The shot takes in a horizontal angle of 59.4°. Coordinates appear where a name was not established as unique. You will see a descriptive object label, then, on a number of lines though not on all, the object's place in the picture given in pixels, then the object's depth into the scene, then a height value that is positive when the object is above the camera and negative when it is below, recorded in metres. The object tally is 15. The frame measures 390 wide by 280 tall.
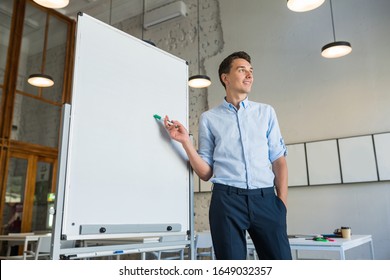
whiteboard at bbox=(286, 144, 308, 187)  4.84 +0.67
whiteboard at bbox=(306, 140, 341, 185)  4.61 +0.69
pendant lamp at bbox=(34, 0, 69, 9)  3.30 +2.03
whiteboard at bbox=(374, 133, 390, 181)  4.26 +0.72
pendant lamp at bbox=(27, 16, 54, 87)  5.25 +2.06
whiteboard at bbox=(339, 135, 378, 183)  4.36 +0.69
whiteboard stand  1.17 -0.08
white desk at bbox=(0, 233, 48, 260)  3.85 -0.25
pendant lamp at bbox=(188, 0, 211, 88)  4.64 +1.79
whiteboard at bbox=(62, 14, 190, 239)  1.26 +0.29
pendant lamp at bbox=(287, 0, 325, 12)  3.18 +1.93
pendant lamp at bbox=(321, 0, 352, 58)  3.89 +1.85
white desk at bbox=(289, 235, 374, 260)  2.40 -0.22
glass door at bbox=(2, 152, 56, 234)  5.89 +0.40
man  1.22 +0.18
